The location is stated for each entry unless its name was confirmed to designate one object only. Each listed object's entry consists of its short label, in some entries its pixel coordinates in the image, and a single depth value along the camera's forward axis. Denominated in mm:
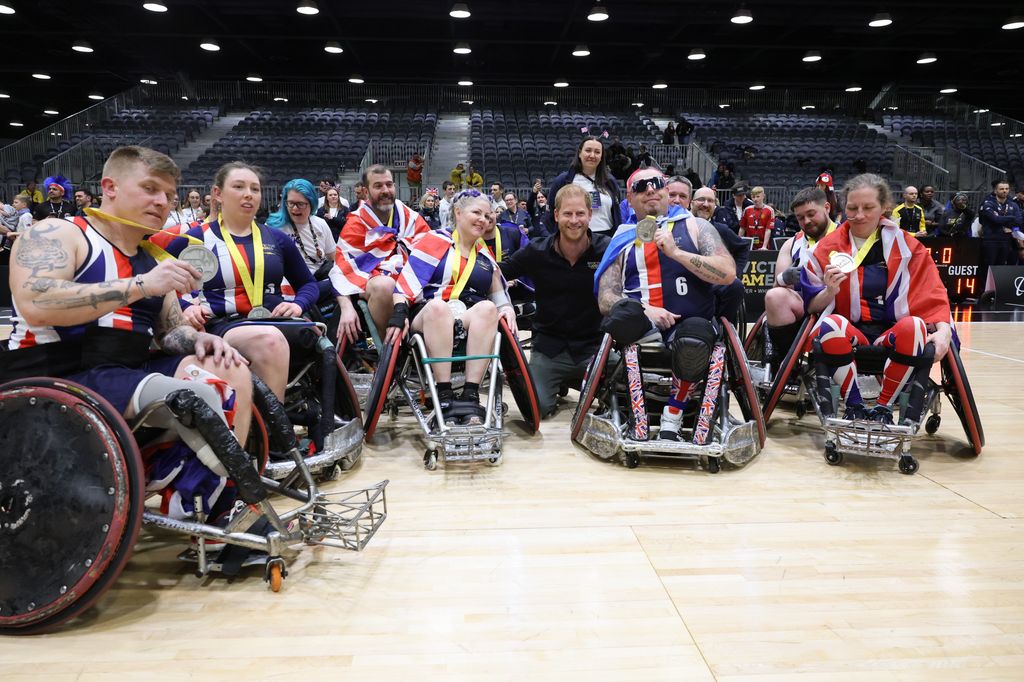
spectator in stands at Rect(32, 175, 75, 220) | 9727
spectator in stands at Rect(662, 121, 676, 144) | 15961
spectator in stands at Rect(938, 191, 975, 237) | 10648
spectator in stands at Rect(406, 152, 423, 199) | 12847
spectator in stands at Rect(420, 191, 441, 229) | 9539
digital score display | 9680
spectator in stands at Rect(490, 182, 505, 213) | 10675
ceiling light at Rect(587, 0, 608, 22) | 14562
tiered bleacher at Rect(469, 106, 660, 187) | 14953
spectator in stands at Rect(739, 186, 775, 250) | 9695
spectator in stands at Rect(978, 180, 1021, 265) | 10289
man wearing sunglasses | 3488
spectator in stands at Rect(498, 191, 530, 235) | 10382
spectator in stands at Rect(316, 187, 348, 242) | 8250
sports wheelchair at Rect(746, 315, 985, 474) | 3412
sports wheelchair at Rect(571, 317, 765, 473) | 3451
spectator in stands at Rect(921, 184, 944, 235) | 10913
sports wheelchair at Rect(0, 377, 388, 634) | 1896
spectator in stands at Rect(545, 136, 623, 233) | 4965
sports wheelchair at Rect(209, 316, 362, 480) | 3227
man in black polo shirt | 4434
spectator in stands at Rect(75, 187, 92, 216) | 10031
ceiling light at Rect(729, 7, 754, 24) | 14461
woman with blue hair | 4414
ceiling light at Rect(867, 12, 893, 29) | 15367
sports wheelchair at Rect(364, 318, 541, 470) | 3498
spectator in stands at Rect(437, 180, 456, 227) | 9719
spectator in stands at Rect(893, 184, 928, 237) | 10227
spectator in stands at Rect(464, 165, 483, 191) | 13055
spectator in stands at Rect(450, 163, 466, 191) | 12836
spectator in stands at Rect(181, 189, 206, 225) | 9602
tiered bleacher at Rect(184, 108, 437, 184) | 14633
